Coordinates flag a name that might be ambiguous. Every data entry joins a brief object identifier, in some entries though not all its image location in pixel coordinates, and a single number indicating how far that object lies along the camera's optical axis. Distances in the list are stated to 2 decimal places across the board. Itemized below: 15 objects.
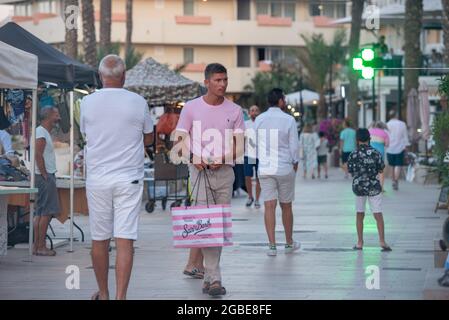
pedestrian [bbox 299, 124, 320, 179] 36.62
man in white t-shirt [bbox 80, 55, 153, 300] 10.20
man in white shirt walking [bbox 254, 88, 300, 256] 14.93
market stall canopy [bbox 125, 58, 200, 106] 25.53
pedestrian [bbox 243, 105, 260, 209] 23.58
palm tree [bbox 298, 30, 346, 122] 72.25
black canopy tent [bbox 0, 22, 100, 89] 15.20
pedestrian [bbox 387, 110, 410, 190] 30.36
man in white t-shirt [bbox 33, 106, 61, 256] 14.98
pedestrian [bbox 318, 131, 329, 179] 36.88
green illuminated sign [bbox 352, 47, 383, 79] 22.41
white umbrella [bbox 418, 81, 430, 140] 29.53
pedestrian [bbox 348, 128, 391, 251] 15.29
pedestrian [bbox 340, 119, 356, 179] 33.16
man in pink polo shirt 11.65
